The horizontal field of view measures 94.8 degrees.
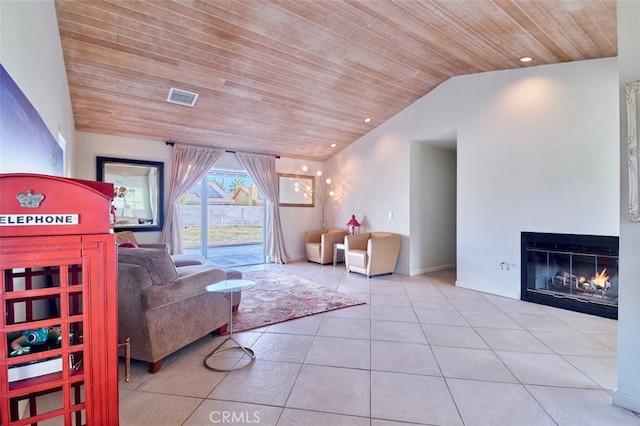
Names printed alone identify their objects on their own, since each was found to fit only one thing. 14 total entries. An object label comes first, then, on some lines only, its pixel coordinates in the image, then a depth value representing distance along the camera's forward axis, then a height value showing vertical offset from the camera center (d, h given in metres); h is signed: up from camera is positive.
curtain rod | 5.36 +1.28
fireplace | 3.37 -0.80
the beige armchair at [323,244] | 6.44 -0.74
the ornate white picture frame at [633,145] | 1.77 +0.38
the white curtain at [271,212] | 6.48 -0.01
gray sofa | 2.14 -0.70
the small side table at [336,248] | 6.13 -0.82
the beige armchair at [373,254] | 5.16 -0.80
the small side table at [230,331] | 2.34 -1.05
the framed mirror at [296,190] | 6.84 +0.51
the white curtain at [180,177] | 5.33 +0.67
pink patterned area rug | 3.27 -1.18
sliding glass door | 5.84 -0.15
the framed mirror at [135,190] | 4.90 +0.39
